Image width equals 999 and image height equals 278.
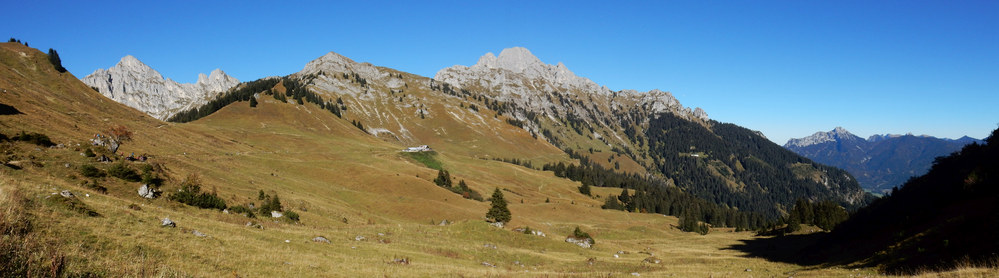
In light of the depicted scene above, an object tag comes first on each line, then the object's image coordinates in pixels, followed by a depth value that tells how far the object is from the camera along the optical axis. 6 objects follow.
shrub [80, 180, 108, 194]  33.00
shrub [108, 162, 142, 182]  37.51
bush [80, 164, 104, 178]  35.66
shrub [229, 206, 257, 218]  38.88
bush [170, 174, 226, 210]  36.38
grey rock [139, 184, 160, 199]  35.34
